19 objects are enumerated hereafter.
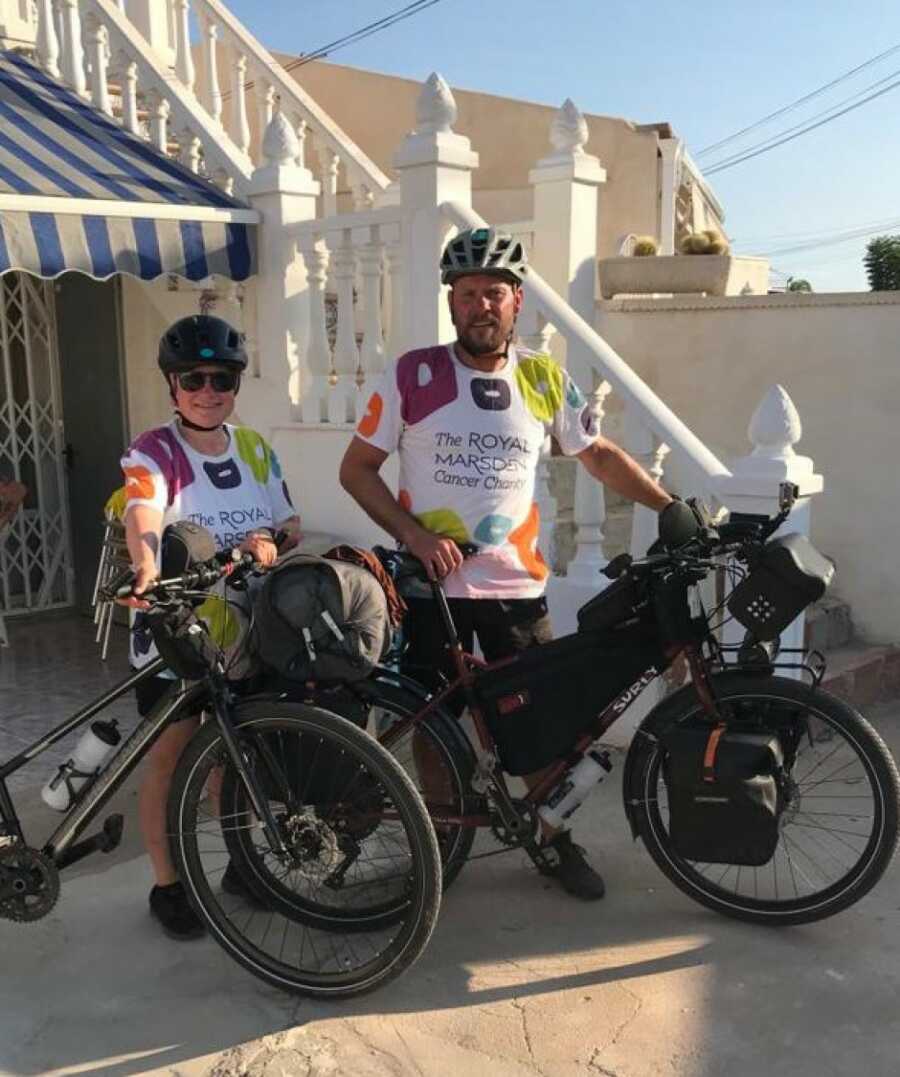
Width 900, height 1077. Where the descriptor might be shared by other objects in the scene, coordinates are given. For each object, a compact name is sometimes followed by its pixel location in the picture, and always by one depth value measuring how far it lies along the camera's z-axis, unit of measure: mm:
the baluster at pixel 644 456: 4188
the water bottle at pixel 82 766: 2719
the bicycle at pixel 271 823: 2551
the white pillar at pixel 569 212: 6133
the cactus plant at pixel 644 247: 6996
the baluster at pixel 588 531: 4246
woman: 2723
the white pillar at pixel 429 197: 4508
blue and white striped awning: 4445
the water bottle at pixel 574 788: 2924
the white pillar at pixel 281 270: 5188
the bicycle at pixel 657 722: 2797
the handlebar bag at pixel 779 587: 2721
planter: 6094
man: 2893
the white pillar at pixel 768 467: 3773
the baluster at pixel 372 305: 4910
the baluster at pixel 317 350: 5184
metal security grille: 6129
